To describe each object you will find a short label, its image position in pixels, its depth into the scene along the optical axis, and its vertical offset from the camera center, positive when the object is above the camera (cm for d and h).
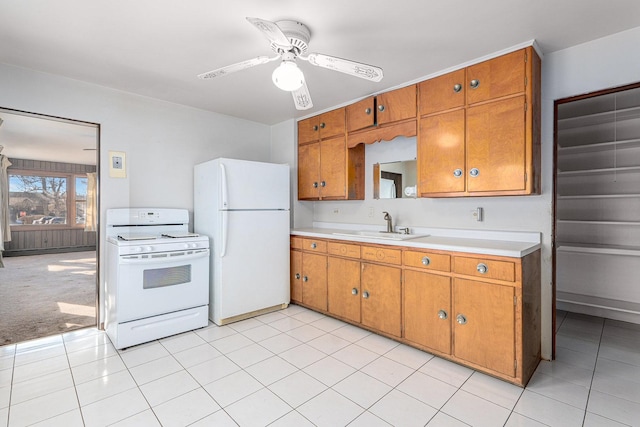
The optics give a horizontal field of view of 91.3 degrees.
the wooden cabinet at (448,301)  207 -70
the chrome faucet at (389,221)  326 -9
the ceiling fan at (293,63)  196 +97
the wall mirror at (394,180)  323 +35
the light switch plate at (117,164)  311 +48
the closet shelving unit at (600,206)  314 +6
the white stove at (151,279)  267 -61
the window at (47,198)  616 +28
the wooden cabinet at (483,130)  224 +65
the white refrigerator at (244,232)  318 -21
